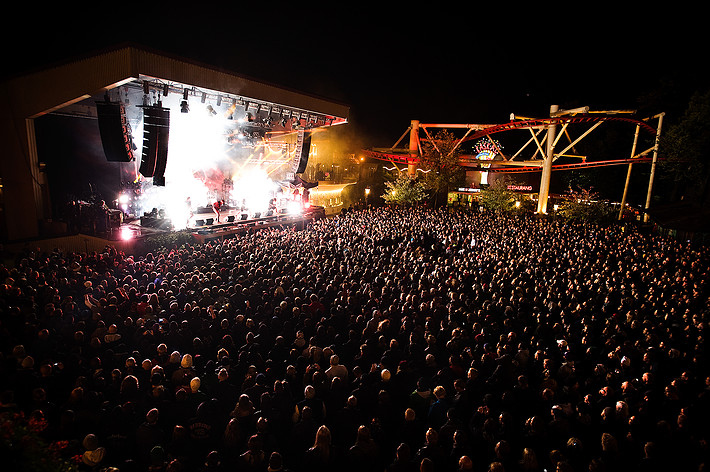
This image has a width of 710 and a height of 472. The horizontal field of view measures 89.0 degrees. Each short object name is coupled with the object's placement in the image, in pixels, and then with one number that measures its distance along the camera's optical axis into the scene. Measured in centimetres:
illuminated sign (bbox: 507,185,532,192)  2822
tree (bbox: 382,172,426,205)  2448
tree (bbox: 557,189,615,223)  1838
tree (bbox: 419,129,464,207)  2581
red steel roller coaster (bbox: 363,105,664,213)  1731
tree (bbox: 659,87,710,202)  1795
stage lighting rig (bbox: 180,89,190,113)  1182
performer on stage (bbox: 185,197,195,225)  1748
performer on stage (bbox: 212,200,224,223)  1718
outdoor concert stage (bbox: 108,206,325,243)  1306
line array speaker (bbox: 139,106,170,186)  1180
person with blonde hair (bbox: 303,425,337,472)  350
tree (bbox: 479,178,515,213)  2248
